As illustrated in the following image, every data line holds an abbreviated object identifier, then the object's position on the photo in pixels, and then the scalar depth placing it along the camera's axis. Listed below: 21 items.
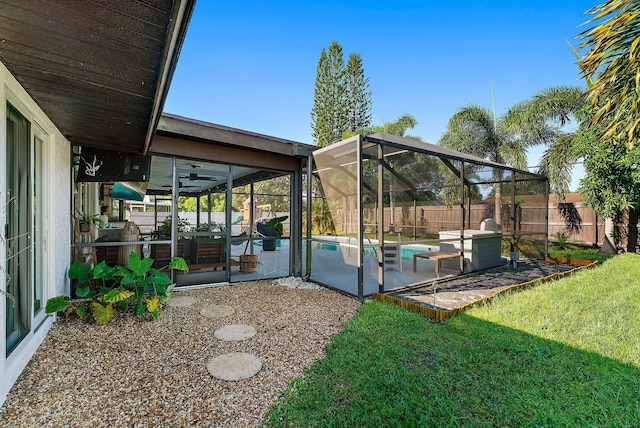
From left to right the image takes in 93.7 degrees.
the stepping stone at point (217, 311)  4.05
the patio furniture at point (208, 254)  5.53
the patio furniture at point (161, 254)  5.26
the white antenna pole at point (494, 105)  12.18
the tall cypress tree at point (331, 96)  21.50
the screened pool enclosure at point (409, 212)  5.00
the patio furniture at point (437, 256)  6.21
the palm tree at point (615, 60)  3.20
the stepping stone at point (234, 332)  3.35
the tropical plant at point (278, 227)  6.59
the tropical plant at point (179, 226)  5.55
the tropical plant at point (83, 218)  4.63
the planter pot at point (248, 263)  6.63
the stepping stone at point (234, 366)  2.57
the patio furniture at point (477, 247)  6.76
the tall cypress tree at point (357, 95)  21.70
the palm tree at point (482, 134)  11.66
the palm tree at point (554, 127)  9.76
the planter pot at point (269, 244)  6.71
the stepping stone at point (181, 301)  4.51
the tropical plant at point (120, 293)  3.58
